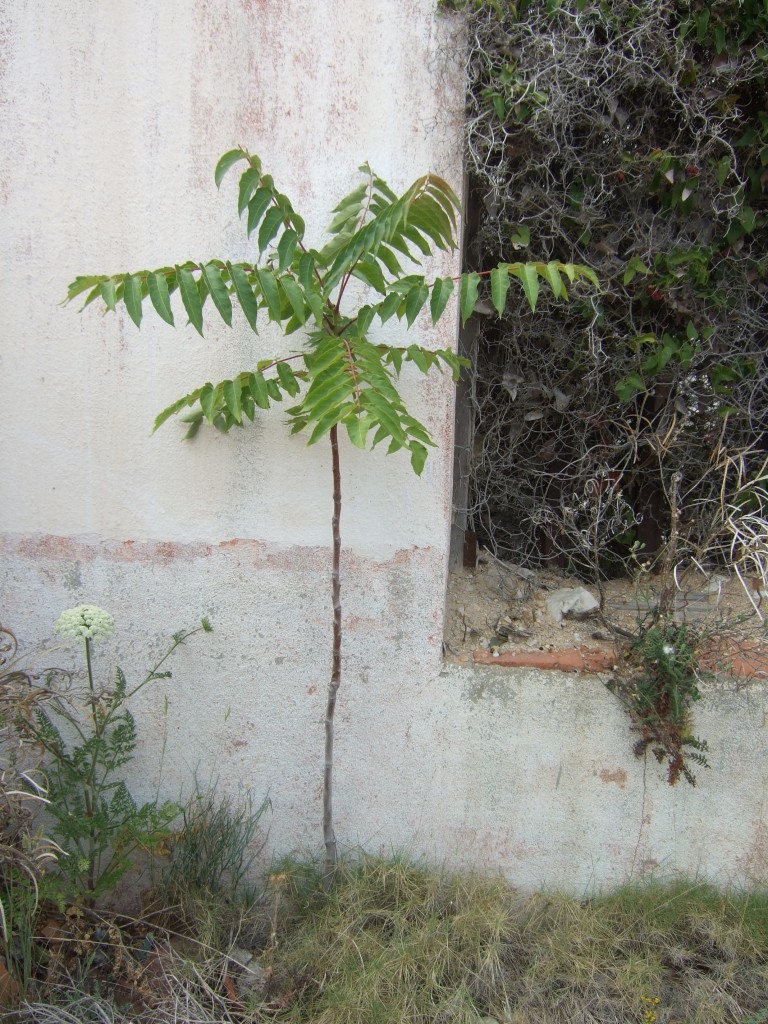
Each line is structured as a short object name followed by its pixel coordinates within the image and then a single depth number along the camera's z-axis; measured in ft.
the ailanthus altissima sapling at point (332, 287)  6.84
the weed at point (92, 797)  8.34
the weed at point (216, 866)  8.91
